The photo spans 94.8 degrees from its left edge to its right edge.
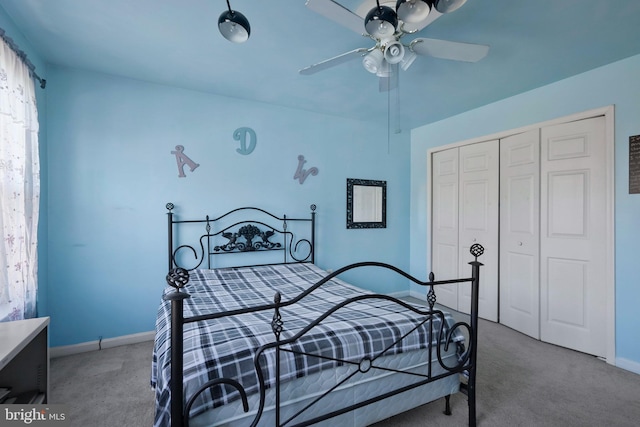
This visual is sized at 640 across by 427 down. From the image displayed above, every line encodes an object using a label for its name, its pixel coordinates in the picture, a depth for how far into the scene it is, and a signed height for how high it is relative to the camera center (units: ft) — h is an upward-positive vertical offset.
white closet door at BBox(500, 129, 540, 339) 9.58 -0.49
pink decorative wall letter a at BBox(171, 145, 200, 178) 9.43 +1.74
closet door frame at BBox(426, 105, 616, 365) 7.85 -0.27
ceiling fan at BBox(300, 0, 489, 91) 4.47 +3.30
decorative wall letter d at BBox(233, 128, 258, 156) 10.34 +2.68
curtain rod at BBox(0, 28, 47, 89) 5.53 +3.26
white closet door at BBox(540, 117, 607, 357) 8.18 -0.53
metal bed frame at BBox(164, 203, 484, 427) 3.29 -1.61
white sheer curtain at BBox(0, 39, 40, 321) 5.50 +0.46
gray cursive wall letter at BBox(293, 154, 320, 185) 11.42 +1.66
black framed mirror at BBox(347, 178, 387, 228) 12.60 +0.54
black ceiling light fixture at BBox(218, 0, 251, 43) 4.73 +3.07
